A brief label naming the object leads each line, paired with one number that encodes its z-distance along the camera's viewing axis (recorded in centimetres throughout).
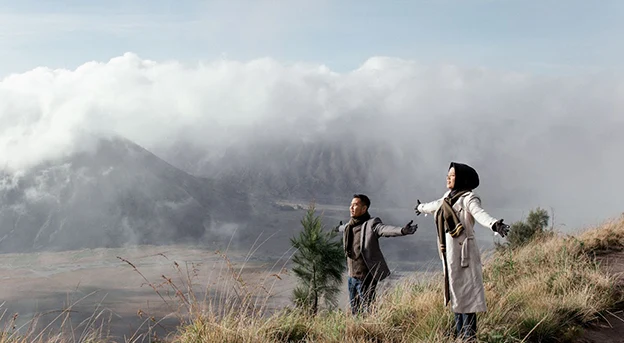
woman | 497
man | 671
